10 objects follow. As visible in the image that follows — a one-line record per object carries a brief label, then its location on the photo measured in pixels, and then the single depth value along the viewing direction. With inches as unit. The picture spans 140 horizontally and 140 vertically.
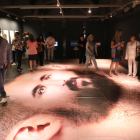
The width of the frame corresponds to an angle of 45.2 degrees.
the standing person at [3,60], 151.7
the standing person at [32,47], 295.9
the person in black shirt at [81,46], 392.8
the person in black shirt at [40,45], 350.0
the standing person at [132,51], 253.3
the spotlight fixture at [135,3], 265.6
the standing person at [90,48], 298.6
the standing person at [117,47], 255.2
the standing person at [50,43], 419.2
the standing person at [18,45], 290.1
